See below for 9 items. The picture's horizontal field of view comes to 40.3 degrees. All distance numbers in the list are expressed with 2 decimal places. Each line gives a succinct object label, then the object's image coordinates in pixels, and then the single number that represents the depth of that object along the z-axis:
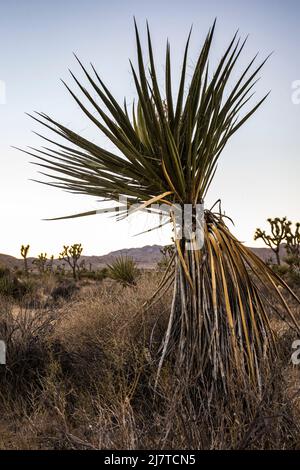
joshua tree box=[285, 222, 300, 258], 17.34
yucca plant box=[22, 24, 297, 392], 3.43
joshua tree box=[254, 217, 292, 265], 17.81
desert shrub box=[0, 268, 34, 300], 12.19
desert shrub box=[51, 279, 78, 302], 13.49
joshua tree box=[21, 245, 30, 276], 22.14
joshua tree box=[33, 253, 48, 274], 25.13
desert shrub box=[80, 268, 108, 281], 22.91
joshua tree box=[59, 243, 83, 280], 24.05
